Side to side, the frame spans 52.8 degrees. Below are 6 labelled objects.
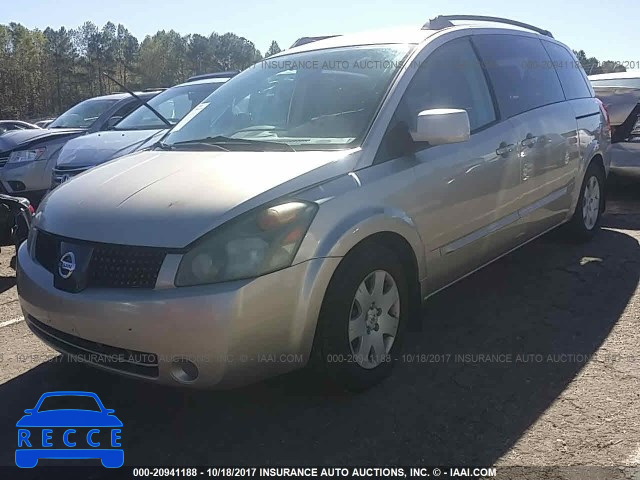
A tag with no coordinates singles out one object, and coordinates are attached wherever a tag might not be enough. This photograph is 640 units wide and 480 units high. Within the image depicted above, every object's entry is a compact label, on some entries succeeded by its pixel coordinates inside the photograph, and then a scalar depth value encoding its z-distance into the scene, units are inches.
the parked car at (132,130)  257.4
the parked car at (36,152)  333.4
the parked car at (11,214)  206.4
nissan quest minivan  103.5
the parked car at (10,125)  624.5
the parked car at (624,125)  280.7
